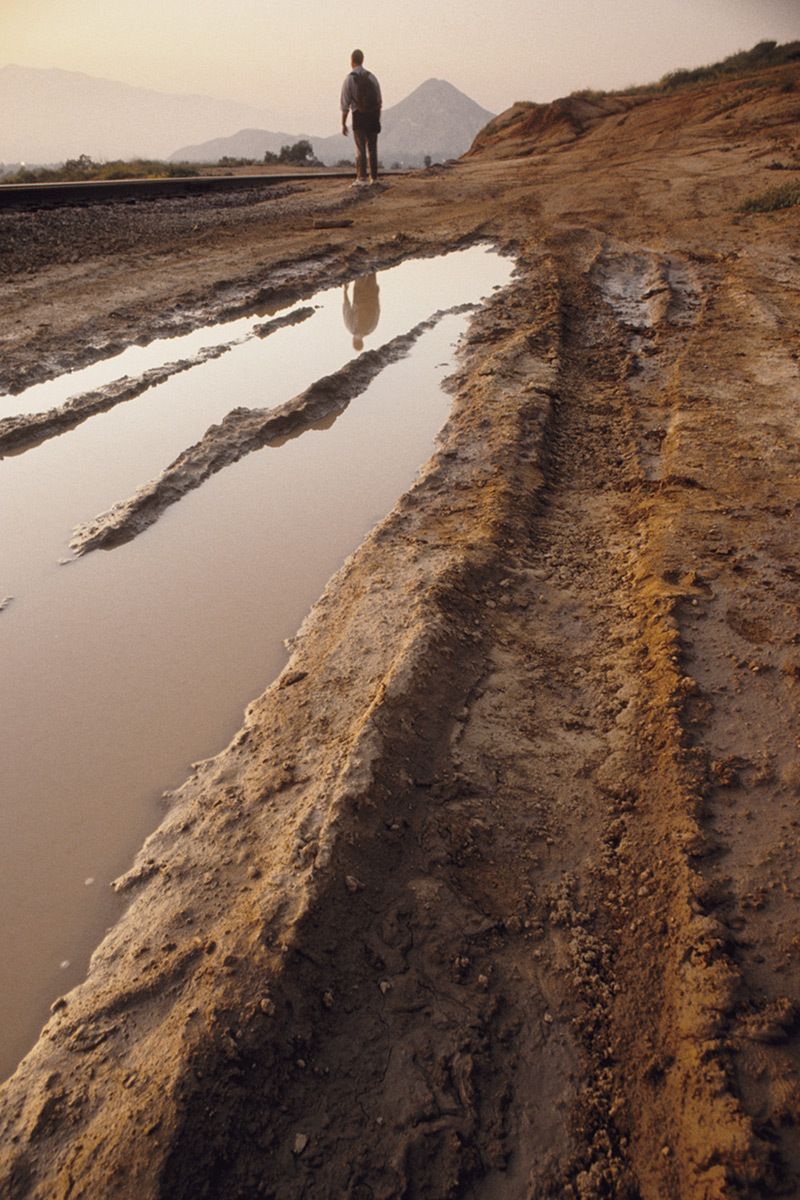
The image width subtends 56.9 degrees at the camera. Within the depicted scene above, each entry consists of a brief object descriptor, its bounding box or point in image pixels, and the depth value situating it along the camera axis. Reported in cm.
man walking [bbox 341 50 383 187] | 1484
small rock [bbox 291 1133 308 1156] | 163
